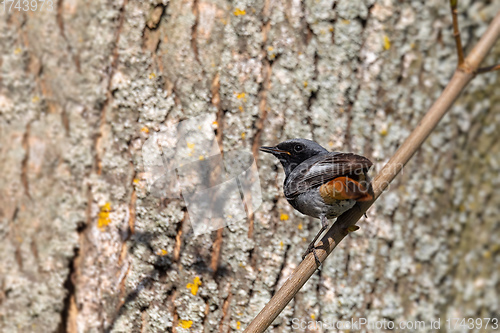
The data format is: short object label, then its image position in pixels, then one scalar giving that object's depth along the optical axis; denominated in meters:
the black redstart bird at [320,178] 4.56
